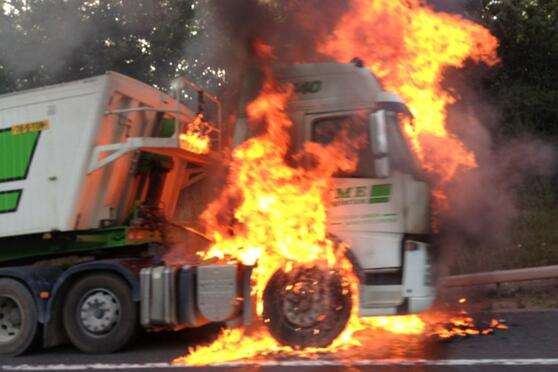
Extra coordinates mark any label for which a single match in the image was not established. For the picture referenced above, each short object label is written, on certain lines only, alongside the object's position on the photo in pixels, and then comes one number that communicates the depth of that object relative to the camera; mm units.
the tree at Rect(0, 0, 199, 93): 10711
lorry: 6105
